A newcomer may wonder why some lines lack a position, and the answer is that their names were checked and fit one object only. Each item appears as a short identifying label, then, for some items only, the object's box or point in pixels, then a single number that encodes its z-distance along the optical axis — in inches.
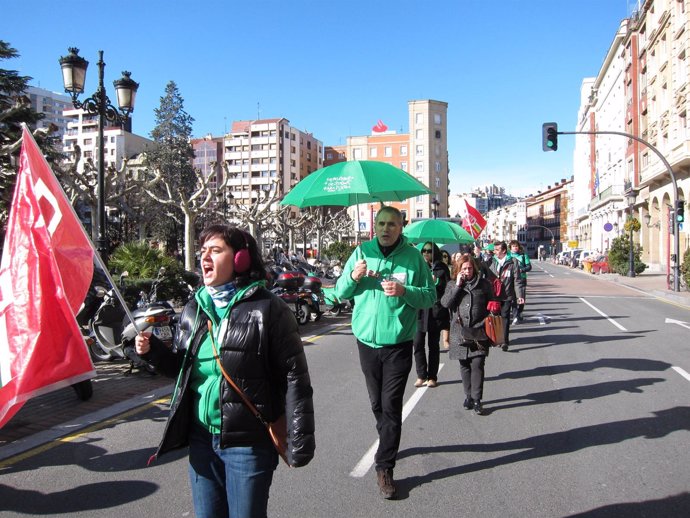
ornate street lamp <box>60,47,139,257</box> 423.8
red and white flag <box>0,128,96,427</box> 97.0
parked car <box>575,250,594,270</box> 1954.6
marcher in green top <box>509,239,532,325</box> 476.7
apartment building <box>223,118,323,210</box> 3909.9
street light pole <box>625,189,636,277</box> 1341.0
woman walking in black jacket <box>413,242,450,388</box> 272.8
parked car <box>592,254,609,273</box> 1603.1
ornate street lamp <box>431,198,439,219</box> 934.4
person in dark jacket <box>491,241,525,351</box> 381.1
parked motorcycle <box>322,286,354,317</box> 591.8
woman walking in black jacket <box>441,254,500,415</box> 223.8
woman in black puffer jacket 92.0
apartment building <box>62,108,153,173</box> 3568.4
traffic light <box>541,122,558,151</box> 775.7
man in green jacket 153.9
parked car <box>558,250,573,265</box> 2443.8
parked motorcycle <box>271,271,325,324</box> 487.5
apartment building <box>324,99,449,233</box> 3703.2
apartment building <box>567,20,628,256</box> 2203.5
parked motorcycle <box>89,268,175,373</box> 287.0
